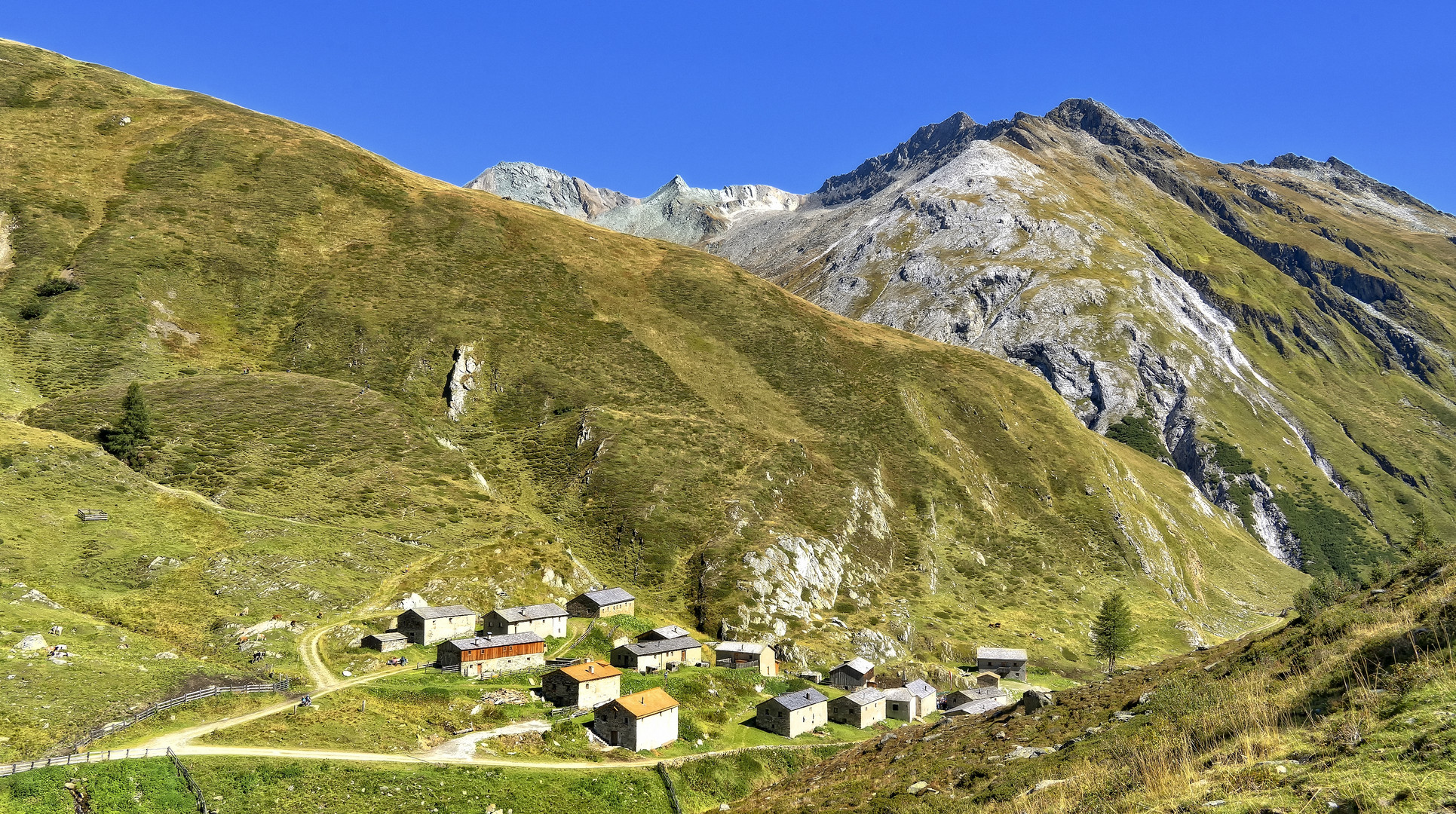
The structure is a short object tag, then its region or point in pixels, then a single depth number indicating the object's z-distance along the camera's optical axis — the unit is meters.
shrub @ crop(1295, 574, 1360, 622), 76.81
